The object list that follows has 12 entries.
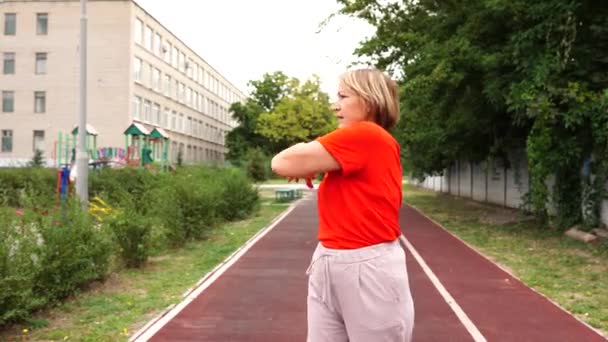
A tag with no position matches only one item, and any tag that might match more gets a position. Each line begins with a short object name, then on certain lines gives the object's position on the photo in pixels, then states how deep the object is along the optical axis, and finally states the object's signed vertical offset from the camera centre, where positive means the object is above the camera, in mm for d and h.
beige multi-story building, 43656 +7411
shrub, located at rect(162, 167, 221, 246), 12703 -619
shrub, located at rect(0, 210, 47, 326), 5922 -914
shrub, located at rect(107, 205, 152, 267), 9812 -910
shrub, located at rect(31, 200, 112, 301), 7051 -901
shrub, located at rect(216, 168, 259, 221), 19339 -518
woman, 2445 -168
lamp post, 12773 +1004
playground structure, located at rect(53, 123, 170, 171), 30602 +1799
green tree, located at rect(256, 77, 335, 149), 71875 +7001
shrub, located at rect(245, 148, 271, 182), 48125 +1177
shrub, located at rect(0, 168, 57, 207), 21748 -22
